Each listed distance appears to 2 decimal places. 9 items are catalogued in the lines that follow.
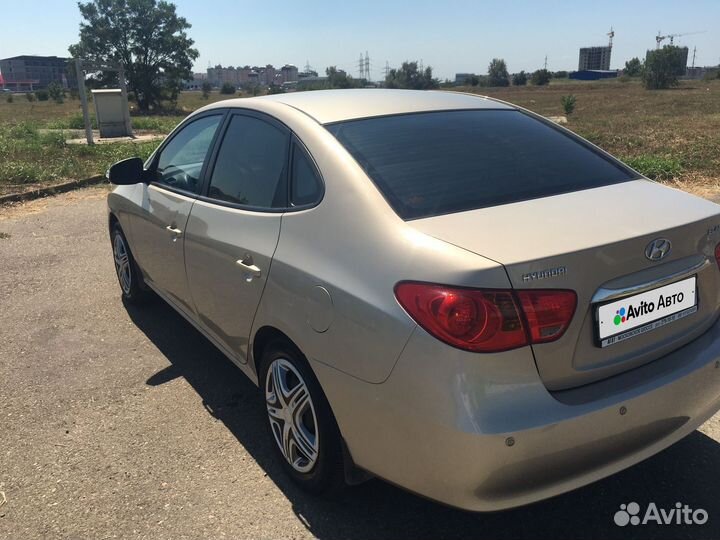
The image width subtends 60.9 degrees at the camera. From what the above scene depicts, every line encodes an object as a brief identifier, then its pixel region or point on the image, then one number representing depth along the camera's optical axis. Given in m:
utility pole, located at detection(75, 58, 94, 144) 15.29
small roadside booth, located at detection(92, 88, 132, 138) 17.89
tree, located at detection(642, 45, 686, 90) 63.72
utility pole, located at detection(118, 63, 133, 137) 18.22
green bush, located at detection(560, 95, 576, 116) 29.64
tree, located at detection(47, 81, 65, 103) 62.05
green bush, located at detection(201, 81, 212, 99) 78.19
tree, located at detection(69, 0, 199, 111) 46.06
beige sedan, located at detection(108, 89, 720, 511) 1.90
